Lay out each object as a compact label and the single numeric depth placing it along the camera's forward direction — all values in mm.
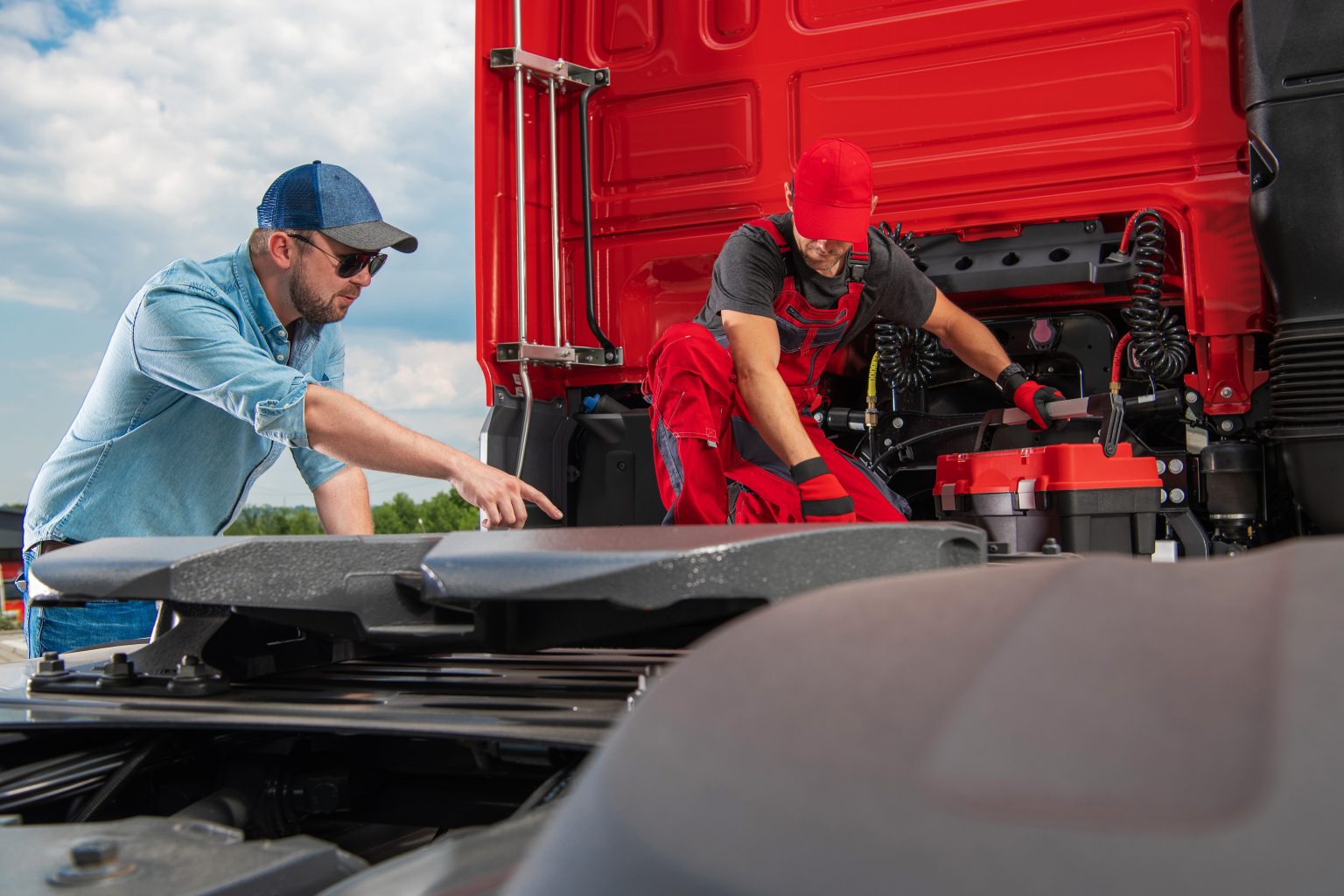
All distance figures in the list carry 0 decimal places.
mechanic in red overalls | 2758
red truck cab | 2354
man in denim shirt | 1928
